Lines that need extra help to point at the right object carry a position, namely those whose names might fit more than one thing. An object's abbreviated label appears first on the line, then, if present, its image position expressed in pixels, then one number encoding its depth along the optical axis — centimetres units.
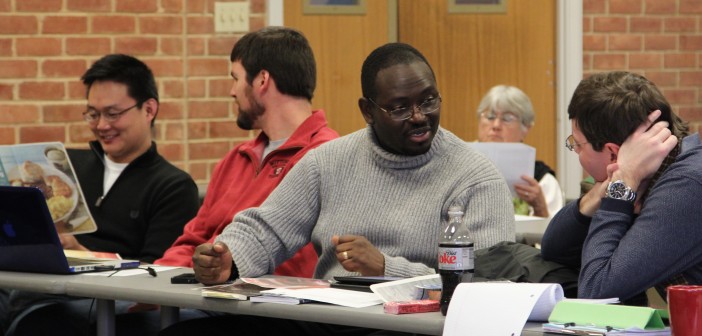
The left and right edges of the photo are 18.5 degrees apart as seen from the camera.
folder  367
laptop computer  534
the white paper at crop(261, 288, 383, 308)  439
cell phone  515
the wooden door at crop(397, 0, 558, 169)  1015
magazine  659
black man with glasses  521
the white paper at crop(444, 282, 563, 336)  381
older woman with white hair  903
